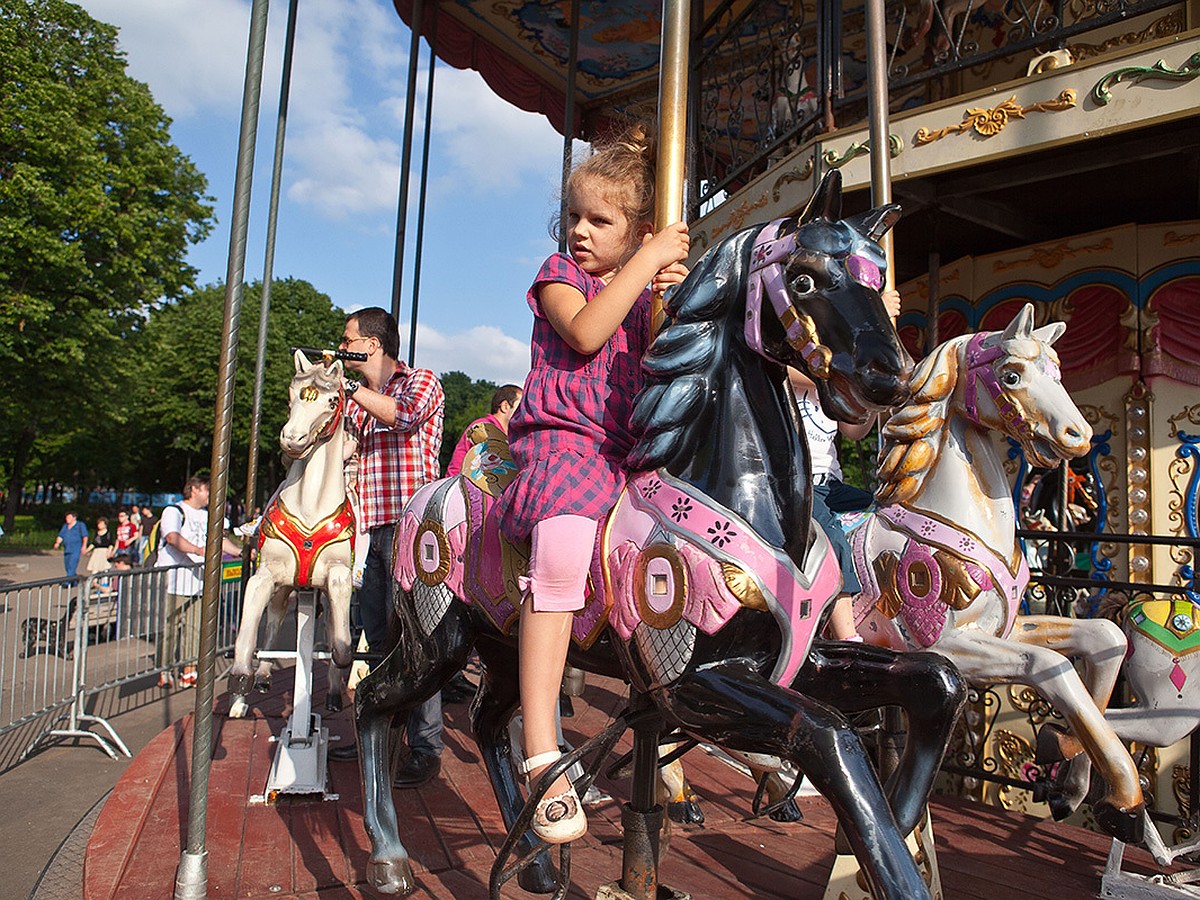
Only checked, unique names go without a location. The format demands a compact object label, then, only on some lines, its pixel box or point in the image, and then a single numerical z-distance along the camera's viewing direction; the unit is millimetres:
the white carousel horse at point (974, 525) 3254
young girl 1993
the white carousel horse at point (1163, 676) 3672
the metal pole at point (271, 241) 5867
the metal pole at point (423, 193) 7245
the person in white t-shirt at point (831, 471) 3381
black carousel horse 1717
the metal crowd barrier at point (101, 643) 5734
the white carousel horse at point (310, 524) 4336
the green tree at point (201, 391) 33188
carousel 1854
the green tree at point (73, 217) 18188
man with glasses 4270
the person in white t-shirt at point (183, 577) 7598
